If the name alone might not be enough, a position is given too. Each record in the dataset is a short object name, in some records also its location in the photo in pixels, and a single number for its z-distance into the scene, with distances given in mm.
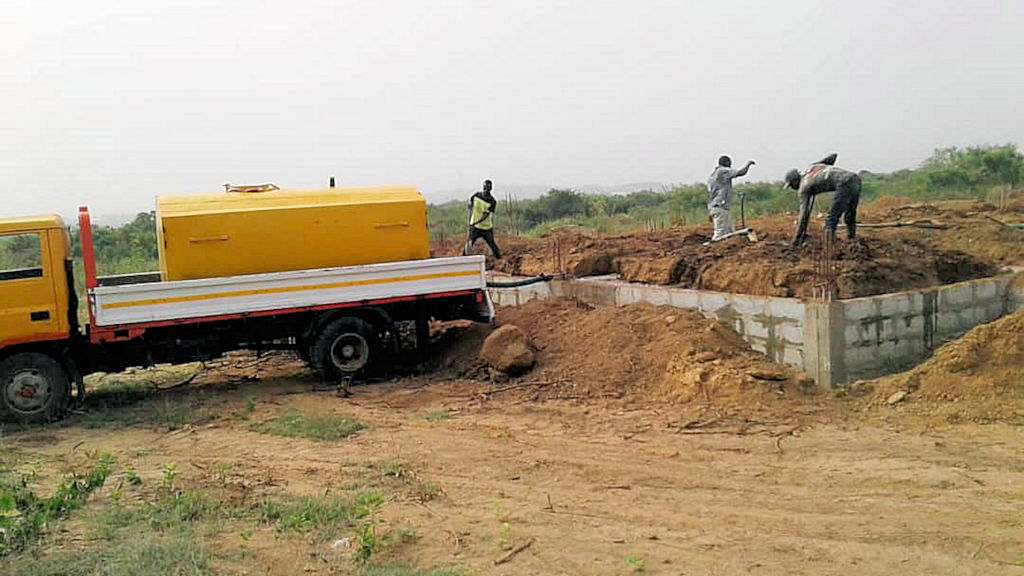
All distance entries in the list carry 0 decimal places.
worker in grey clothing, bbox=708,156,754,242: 12383
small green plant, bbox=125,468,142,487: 6215
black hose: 11797
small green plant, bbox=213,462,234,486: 6269
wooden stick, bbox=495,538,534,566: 4691
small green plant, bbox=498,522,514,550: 4883
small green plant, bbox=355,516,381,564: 4695
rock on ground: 9570
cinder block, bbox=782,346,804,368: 8195
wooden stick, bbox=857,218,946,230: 13526
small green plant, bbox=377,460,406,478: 6324
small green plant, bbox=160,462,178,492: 5867
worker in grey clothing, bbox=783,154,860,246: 10117
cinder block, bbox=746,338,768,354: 8586
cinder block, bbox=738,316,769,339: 8594
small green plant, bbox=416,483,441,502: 5773
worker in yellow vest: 13383
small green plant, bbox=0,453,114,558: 4922
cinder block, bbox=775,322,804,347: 8180
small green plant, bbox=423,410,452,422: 8156
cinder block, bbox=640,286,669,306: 9914
